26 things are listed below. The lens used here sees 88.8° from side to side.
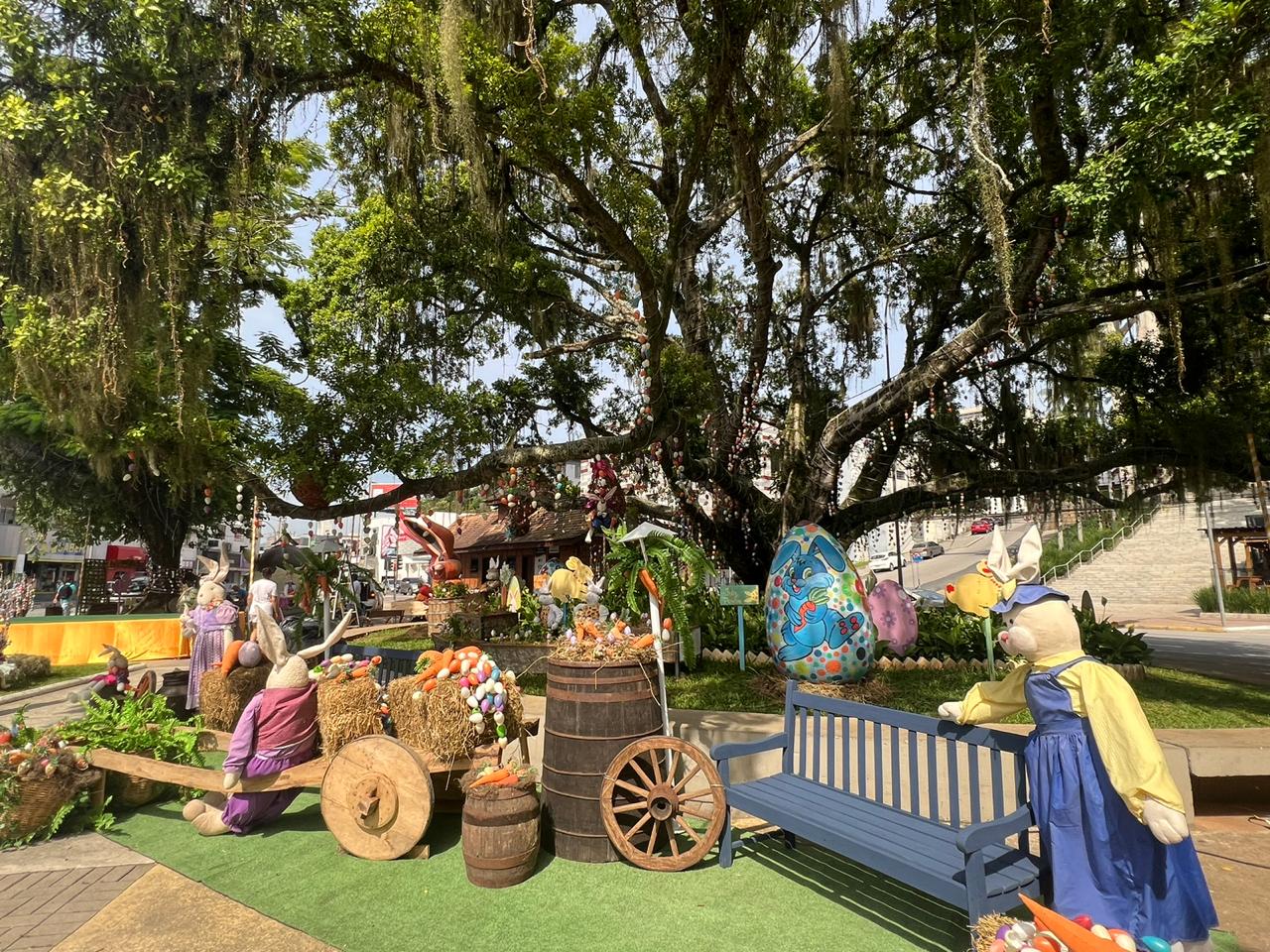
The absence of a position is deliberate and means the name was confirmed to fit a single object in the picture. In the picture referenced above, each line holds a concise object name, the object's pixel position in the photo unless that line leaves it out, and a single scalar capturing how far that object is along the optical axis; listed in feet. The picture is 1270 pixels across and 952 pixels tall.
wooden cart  12.55
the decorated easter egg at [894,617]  27.81
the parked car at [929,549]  131.17
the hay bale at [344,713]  13.93
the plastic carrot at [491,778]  11.95
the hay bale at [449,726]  12.96
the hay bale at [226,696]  18.94
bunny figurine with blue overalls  7.62
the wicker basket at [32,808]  14.10
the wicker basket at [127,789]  16.08
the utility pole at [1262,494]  16.53
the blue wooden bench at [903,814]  8.61
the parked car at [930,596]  53.16
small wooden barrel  11.55
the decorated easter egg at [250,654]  16.61
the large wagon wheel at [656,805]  11.89
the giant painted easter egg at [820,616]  22.66
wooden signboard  27.45
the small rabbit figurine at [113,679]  18.93
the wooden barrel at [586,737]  12.50
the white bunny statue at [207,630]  22.95
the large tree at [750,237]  17.92
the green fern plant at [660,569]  14.79
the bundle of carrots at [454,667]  13.24
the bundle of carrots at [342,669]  14.66
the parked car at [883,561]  115.66
